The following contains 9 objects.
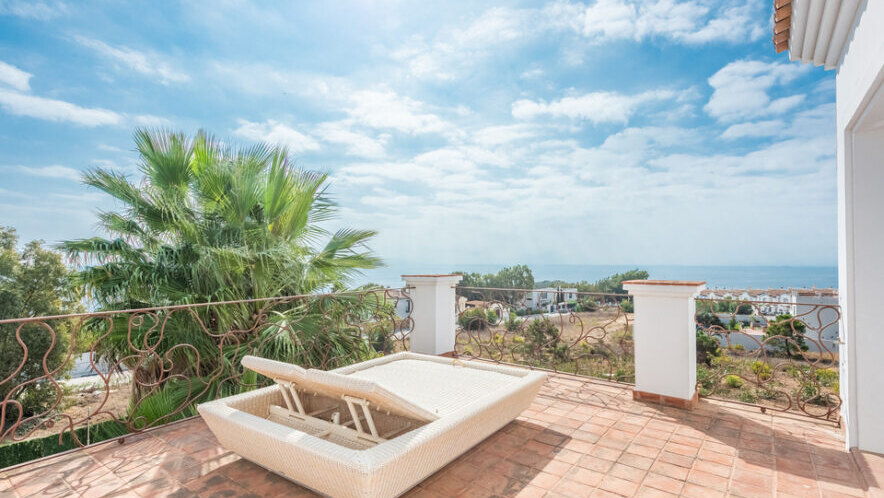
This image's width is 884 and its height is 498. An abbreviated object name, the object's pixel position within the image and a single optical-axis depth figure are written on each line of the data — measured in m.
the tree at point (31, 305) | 11.30
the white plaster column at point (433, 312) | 5.15
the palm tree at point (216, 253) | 4.68
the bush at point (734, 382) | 15.13
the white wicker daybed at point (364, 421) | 1.87
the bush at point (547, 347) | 4.32
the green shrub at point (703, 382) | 3.83
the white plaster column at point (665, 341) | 3.55
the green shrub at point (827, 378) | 13.45
